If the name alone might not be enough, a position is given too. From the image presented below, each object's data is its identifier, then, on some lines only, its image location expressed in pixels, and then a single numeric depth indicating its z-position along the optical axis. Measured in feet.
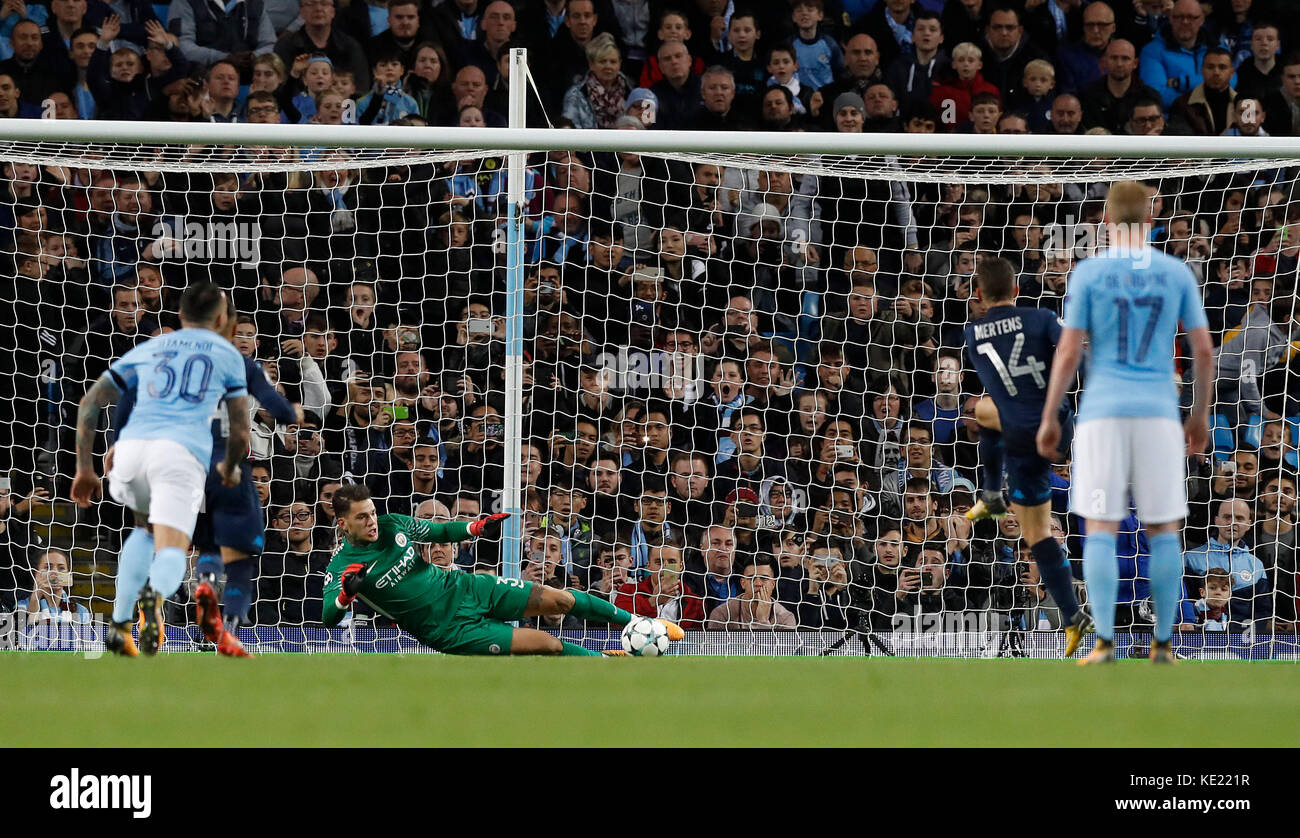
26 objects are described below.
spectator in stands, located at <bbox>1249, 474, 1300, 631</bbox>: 58.34
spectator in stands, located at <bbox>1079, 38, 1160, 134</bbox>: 67.97
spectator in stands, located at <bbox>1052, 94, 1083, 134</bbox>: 66.69
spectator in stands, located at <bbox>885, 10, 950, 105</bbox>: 68.44
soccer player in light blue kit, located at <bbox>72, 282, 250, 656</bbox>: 38.32
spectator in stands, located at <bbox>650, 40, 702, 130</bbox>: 67.97
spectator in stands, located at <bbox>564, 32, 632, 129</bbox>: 67.77
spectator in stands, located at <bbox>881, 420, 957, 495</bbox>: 60.23
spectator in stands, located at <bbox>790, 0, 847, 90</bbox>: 69.97
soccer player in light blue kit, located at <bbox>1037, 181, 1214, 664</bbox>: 36.04
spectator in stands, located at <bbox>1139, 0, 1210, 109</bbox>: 70.33
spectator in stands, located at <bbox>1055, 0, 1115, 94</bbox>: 69.62
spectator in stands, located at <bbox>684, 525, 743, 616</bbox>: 58.59
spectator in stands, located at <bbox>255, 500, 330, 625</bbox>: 57.88
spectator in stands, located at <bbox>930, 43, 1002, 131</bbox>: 68.33
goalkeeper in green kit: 49.26
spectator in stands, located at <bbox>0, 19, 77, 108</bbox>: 65.82
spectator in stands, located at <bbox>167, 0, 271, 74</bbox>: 68.18
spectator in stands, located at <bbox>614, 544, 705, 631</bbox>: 57.98
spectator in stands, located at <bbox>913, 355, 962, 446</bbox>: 60.70
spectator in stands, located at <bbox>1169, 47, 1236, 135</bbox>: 68.23
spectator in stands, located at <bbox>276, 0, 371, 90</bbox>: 67.77
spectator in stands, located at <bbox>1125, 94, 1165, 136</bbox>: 65.87
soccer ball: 51.44
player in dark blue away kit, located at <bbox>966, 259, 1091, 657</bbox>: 42.83
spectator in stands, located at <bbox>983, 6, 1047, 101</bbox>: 69.62
